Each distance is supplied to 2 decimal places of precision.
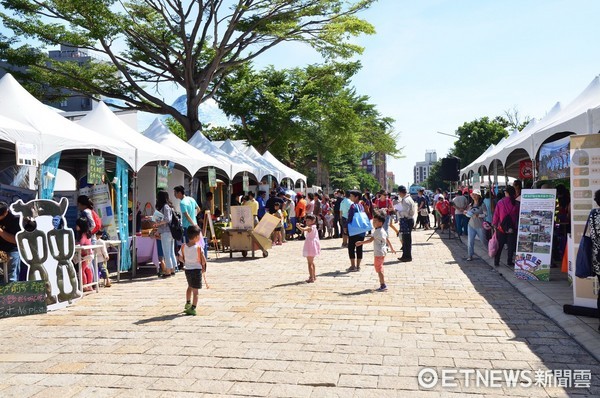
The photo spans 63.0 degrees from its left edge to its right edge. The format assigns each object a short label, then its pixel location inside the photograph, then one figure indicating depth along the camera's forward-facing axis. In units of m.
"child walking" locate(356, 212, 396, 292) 8.21
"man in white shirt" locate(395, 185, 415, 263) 11.73
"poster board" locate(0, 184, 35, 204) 8.53
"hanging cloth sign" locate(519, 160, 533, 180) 15.04
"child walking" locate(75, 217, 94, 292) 8.44
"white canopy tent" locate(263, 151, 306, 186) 24.34
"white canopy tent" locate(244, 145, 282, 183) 22.17
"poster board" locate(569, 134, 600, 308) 6.39
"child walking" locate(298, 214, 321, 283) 9.06
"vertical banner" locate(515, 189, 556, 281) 8.84
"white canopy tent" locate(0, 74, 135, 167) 8.02
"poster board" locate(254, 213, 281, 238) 12.66
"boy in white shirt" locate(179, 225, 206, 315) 6.71
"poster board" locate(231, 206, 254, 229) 12.92
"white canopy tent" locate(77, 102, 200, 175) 10.77
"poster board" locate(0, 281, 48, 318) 6.83
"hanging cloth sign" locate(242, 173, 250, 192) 18.42
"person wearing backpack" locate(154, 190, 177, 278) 10.07
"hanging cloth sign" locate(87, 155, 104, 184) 9.10
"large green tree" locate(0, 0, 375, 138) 19.95
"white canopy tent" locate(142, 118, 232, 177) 13.76
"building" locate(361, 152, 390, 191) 146.69
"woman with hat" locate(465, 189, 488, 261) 11.79
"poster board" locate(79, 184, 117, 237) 9.96
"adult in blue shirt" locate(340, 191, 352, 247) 14.62
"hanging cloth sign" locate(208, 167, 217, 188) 14.92
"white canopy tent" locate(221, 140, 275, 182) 19.34
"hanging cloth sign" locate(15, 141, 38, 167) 7.30
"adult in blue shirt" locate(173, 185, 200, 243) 10.41
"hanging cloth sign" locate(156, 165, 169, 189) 11.69
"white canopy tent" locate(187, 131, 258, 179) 16.55
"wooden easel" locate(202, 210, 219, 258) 13.22
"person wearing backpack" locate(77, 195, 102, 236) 8.56
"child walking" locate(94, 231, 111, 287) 8.98
